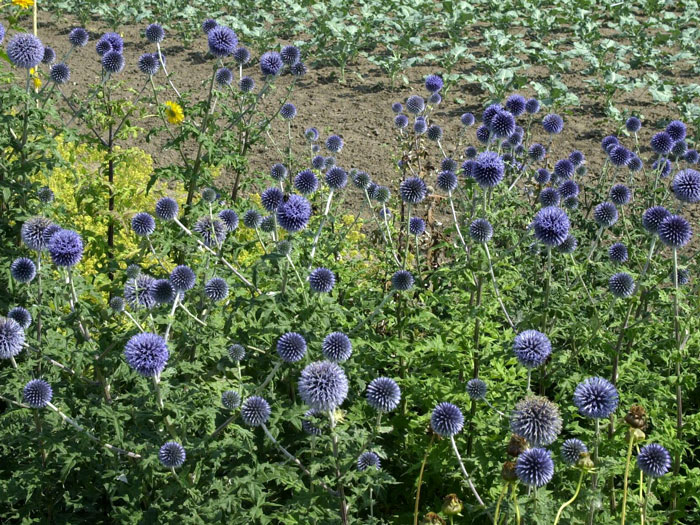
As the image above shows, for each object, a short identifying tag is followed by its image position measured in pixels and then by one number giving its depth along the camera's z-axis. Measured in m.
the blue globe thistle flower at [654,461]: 3.05
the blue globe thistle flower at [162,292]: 3.58
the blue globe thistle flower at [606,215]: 4.57
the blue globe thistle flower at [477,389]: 3.46
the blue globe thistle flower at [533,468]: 2.79
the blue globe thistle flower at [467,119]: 6.24
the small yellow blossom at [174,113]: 5.70
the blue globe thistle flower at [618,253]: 4.37
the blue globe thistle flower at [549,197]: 4.86
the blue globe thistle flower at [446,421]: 3.10
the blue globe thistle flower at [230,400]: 3.15
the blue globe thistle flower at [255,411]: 3.11
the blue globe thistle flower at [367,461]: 3.19
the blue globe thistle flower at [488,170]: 4.13
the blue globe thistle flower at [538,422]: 2.94
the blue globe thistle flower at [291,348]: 3.27
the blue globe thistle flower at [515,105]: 5.53
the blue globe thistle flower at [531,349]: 3.28
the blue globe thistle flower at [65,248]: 3.34
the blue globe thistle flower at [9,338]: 3.23
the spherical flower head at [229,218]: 4.28
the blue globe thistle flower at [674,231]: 3.95
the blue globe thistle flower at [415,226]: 4.87
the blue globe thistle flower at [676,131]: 5.70
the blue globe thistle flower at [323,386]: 2.92
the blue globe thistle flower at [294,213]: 3.79
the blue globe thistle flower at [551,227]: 3.82
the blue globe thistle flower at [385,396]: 3.14
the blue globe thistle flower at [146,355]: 2.98
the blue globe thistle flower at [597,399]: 3.07
